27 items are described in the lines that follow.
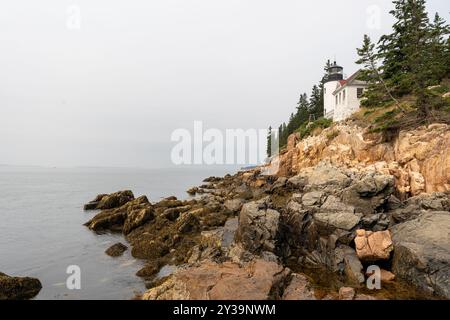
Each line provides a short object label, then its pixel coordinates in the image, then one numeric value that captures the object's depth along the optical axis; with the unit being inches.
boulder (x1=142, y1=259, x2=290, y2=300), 382.0
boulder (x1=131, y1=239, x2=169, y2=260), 716.0
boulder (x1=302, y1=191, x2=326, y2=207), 753.6
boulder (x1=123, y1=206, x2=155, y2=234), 928.3
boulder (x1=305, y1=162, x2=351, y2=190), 921.5
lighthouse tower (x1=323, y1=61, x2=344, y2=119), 2079.0
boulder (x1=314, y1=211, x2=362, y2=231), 637.9
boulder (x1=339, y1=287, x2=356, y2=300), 438.5
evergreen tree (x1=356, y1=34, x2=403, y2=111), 1058.7
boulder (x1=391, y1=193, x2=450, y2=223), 698.2
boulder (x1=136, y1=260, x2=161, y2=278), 613.3
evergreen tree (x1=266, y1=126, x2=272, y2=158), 4081.7
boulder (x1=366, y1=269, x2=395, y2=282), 529.3
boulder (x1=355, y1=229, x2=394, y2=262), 565.3
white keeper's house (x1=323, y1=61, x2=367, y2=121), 1711.4
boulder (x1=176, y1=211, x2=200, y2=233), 831.7
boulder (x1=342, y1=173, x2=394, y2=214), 765.3
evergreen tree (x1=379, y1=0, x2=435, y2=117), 996.1
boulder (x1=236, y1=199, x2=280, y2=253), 644.7
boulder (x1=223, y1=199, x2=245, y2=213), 1059.3
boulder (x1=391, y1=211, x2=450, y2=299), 493.7
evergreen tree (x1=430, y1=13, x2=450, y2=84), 1048.7
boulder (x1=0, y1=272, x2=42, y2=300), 528.1
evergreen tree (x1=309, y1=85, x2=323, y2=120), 2588.6
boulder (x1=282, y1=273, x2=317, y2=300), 417.1
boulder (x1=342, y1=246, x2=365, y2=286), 531.5
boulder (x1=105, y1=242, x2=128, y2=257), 755.4
